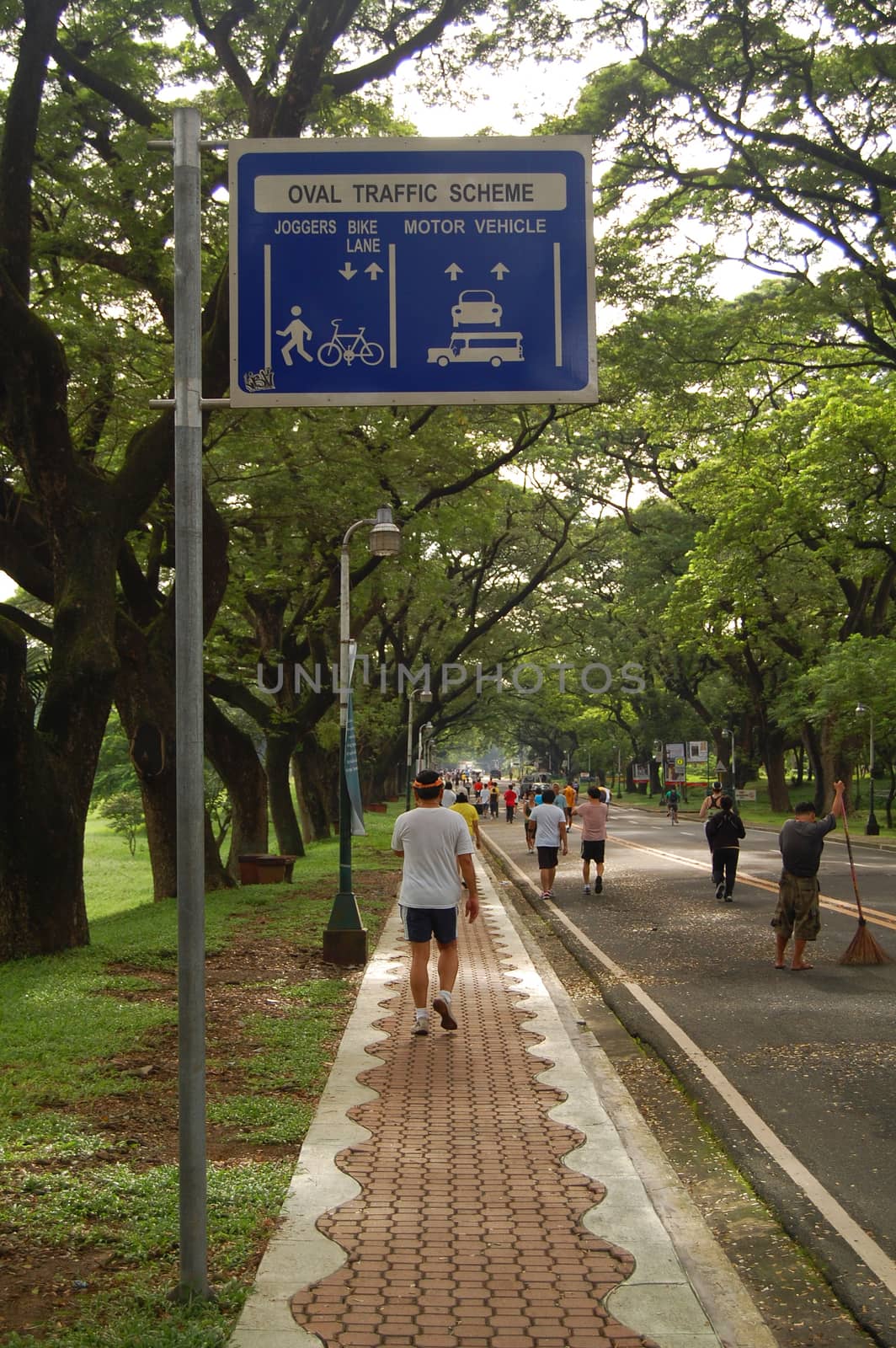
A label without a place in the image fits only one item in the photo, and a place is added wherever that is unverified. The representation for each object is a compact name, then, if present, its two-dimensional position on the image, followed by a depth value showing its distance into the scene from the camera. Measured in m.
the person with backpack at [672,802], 52.47
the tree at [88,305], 12.71
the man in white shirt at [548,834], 20.59
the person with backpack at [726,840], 19.37
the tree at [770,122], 18.23
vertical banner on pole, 14.43
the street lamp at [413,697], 41.50
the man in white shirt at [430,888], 9.38
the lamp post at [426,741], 62.01
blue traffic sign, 5.56
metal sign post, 4.68
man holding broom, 12.61
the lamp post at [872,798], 40.59
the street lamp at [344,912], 13.10
